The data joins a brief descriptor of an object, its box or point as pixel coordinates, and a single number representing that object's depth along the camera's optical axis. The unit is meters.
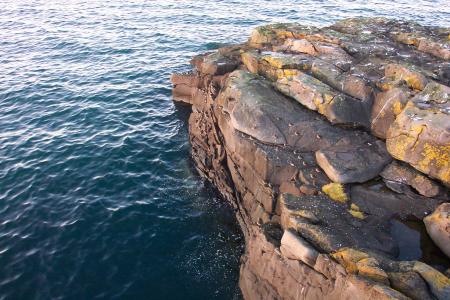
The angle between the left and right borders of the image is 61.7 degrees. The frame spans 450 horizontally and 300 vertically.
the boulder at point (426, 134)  17.81
